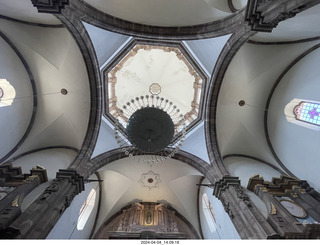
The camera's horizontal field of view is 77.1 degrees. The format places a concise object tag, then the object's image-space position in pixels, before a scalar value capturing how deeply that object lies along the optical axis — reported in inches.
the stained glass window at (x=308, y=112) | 310.2
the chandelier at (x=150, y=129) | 267.6
